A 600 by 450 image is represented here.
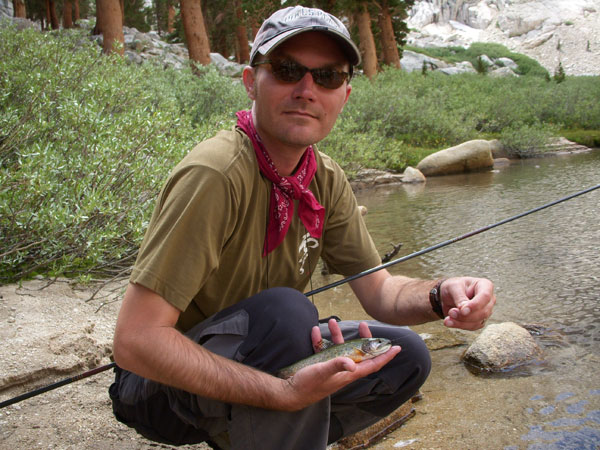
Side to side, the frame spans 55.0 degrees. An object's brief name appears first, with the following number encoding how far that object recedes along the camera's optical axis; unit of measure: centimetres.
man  173
